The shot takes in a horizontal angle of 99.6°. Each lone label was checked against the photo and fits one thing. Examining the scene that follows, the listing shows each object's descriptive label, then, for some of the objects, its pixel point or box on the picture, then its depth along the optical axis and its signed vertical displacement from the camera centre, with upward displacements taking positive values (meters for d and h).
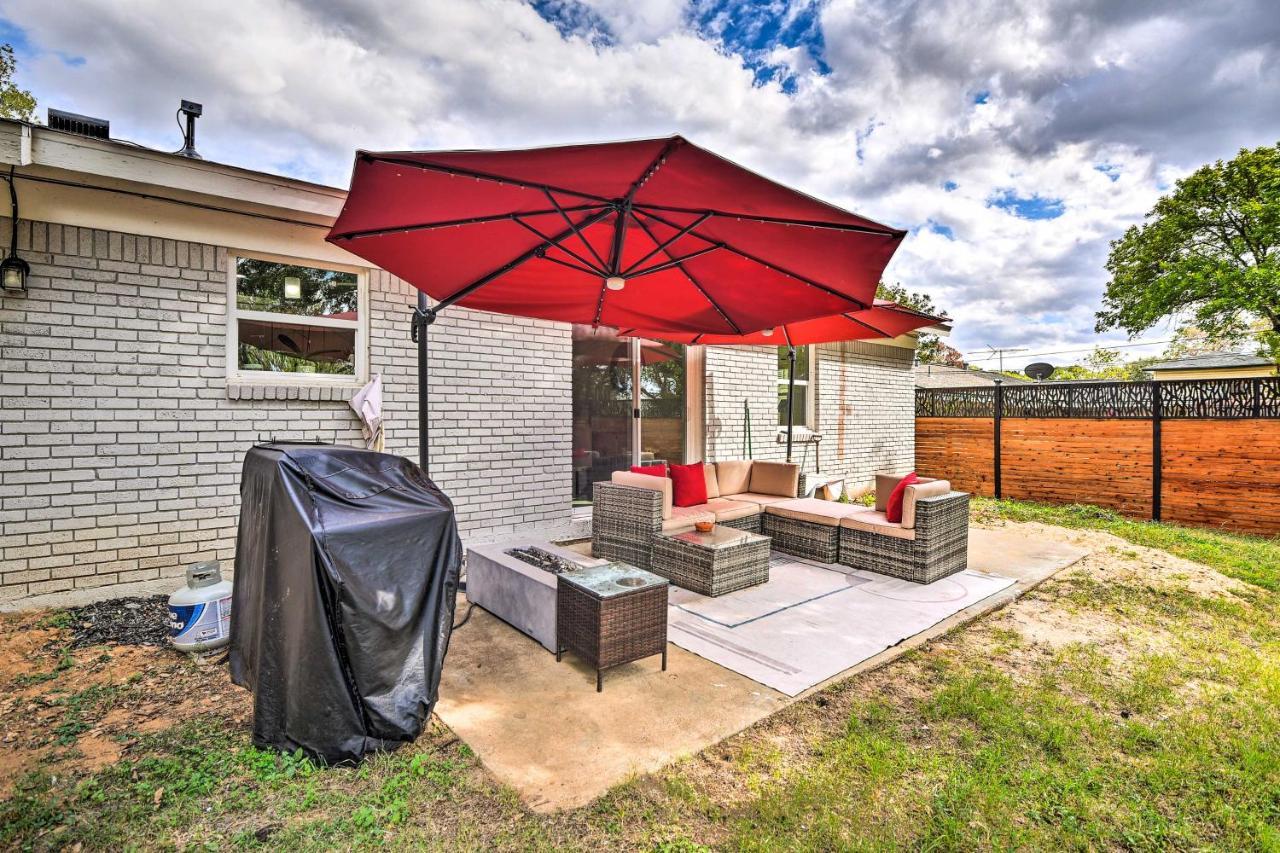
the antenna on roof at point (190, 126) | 4.13 +2.28
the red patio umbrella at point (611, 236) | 2.26 +1.04
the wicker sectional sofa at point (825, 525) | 4.50 -0.91
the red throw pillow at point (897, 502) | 4.70 -0.69
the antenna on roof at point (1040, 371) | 11.19 +1.13
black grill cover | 2.01 -0.71
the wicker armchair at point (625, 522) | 4.50 -0.86
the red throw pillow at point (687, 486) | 5.21 -0.61
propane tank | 2.98 -1.07
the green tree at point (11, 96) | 10.61 +6.71
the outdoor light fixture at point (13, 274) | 3.23 +0.87
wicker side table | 2.69 -1.01
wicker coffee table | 4.11 -1.08
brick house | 3.36 +0.41
